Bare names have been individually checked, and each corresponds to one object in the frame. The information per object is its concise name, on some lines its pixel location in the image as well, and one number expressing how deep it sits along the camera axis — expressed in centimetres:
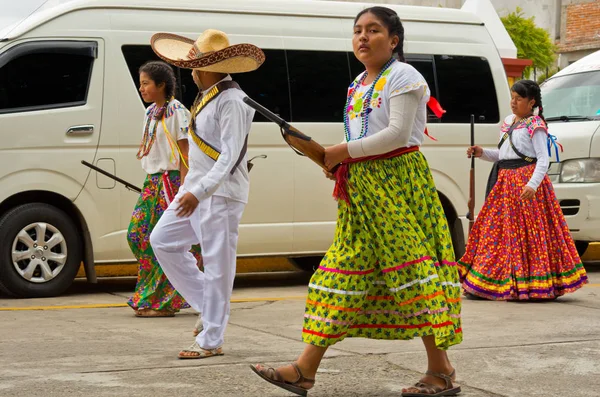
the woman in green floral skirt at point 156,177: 1077
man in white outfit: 842
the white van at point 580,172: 1605
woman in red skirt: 1248
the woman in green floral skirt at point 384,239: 684
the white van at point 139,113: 1259
